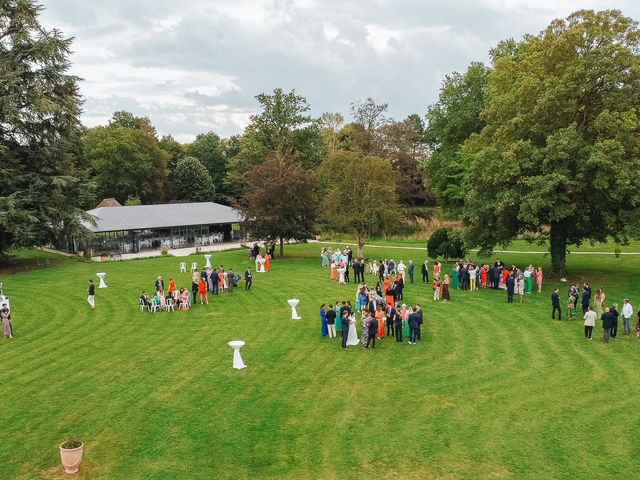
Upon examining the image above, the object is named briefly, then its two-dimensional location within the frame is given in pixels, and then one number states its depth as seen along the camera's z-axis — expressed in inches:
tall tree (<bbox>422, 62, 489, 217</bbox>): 1641.2
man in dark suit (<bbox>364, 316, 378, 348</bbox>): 699.6
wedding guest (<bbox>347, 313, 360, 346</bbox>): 712.4
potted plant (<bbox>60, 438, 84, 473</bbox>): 404.5
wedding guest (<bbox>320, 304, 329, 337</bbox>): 752.3
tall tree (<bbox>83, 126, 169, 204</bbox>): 2672.2
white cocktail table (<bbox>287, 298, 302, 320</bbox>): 851.3
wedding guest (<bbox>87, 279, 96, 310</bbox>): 951.6
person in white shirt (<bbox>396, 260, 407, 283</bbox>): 1096.4
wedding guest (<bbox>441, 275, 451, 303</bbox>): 972.6
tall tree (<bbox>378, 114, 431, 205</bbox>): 2551.7
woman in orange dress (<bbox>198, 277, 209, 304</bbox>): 966.4
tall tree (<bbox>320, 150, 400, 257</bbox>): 1434.5
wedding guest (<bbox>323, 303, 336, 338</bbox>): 742.5
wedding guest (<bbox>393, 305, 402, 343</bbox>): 721.6
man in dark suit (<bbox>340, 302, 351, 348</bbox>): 704.4
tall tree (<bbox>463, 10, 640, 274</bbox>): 1003.9
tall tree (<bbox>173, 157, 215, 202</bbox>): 3004.4
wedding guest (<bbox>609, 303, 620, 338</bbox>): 710.0
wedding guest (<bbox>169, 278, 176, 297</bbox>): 958.8
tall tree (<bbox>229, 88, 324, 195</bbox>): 2389.3
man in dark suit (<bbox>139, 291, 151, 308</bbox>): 922.1
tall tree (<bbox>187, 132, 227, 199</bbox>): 3309.5
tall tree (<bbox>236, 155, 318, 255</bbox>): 1487.5
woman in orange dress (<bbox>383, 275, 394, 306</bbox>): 886.4
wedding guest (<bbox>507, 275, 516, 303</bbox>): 950.4
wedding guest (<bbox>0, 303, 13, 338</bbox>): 767.1
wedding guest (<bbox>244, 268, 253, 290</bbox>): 1084.5
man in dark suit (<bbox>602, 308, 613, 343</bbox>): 701.9
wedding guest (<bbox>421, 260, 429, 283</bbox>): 1163.9
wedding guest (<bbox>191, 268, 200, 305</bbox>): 978.0
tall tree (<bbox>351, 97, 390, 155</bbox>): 2588.6
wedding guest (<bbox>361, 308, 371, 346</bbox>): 704.9
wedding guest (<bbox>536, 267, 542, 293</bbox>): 1015.0
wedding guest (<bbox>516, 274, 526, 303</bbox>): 964.0
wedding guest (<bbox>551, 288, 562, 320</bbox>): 826.8
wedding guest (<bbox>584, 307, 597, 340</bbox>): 714.8
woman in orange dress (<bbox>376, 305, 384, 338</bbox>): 743.1
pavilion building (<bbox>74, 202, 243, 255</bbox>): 1754.4
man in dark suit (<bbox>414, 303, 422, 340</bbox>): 716.5
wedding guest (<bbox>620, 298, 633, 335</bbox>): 739.4
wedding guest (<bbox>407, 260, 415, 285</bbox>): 1149.7
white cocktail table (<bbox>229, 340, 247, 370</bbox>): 628.4
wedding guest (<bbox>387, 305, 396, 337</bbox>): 748.6
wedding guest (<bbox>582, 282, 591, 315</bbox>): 851.4
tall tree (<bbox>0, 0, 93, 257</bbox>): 1374.3
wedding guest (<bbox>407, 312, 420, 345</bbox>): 712.4
